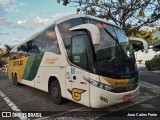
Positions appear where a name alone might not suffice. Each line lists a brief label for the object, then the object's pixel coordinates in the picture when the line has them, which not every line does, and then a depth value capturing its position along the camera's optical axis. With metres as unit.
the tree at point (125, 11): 8.61
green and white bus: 3.64
